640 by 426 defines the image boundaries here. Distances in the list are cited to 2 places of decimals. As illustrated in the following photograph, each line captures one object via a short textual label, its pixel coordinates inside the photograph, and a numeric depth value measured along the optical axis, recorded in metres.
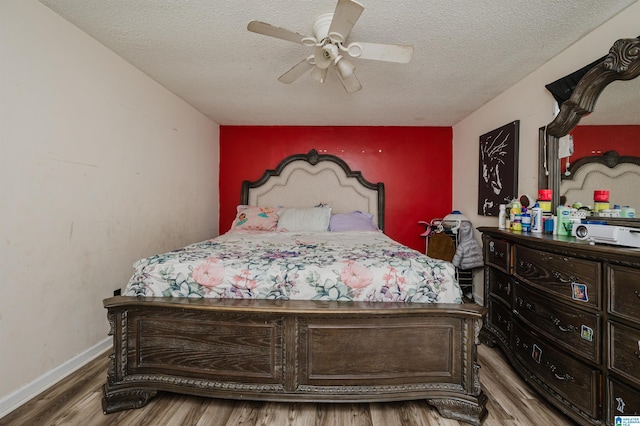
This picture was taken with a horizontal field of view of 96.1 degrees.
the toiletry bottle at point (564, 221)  1.90
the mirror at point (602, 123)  1.65
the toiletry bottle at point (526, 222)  2.14
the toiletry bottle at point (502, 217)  2.46
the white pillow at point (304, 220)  3.52
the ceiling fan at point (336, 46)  1.43
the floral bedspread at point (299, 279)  1.67
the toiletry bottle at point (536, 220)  2.07
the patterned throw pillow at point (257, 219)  3.54
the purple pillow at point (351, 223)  3.63
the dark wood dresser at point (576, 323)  1.28
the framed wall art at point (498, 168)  2.76
